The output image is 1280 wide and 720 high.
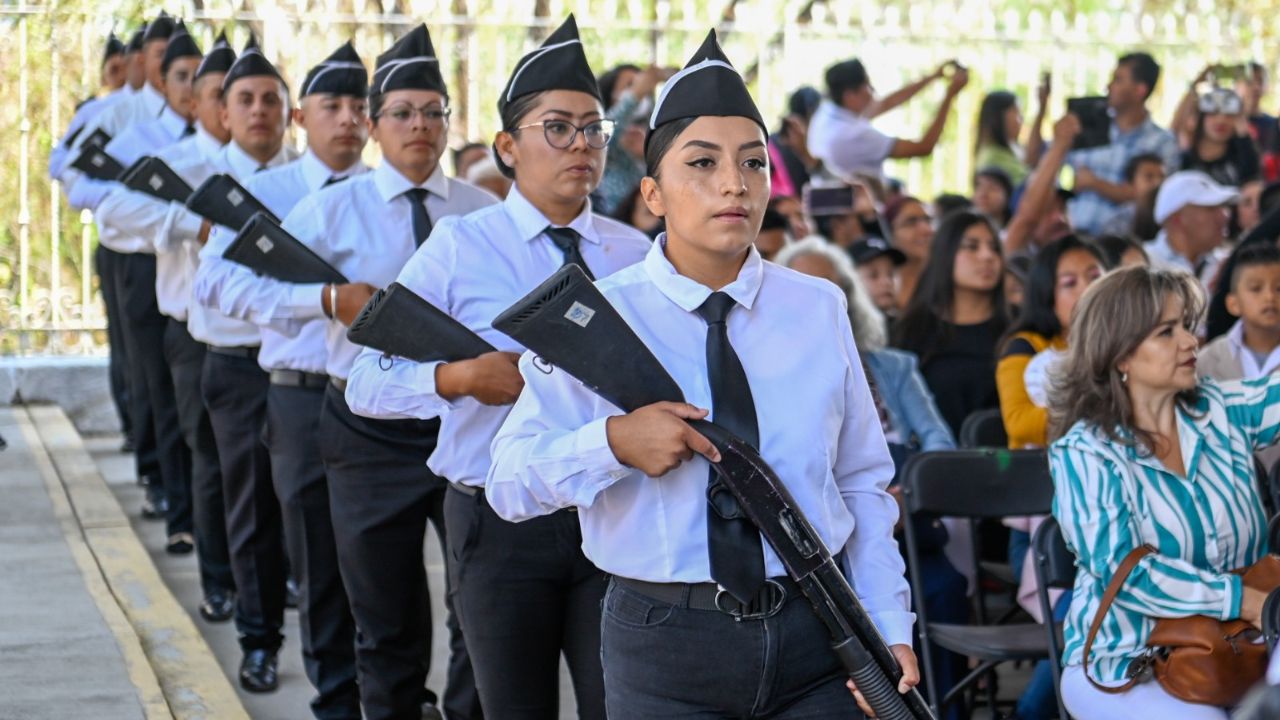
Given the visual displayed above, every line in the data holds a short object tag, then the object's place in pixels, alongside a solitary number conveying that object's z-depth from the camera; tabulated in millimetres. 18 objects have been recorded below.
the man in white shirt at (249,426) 6770
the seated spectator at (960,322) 7426
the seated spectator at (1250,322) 6320
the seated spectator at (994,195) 10727
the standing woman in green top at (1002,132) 11242
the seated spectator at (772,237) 8016
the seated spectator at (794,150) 10183
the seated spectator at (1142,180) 9820
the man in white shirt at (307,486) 5891
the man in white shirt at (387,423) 5324
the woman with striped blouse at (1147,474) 4621
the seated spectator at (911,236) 9344
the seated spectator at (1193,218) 8617
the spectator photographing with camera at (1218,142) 10430
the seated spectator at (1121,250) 7227
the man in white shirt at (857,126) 10570
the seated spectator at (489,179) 8984
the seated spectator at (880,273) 8344
